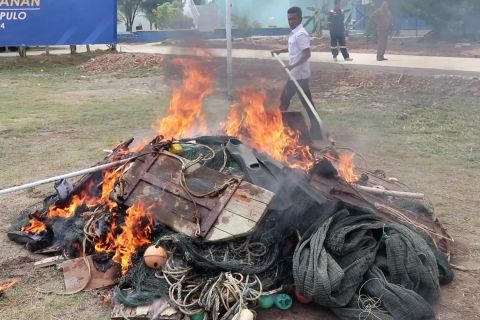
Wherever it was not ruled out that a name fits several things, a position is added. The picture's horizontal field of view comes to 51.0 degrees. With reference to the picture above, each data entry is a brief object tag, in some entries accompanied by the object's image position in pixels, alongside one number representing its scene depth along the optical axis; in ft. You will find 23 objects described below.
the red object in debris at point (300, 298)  12.25
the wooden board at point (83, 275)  13.47
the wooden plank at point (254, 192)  13.21
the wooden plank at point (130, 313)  11.73
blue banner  58.95
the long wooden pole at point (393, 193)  16.61
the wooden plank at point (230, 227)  12.72
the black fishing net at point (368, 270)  11.53
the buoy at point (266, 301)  12.16
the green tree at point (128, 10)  142.81
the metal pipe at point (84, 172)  14.97
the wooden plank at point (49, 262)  14.61
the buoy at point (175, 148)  15.24
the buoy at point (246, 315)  11.03
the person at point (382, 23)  53.16
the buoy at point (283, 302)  12.29
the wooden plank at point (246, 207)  12.94
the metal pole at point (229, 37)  37.47
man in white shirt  25.62
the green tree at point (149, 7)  135.50
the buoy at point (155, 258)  12.63
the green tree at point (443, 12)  63.86
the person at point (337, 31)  53.36
